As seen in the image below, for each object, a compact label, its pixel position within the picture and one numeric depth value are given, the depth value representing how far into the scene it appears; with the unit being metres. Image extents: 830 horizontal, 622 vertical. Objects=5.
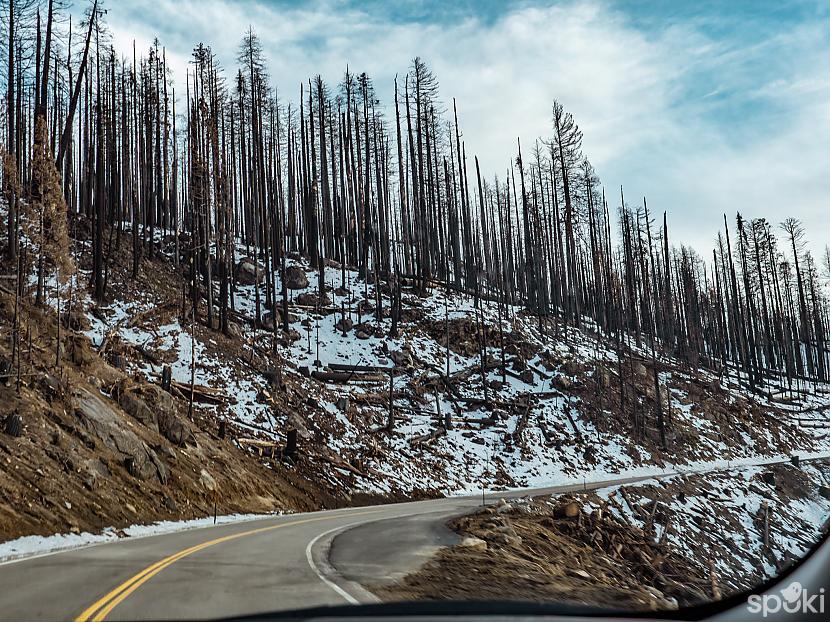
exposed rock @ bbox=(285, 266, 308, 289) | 44.50
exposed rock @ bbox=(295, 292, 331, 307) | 42.47
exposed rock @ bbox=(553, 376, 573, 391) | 41.16
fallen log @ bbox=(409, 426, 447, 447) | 30.98
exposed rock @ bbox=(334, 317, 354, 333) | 40.38
